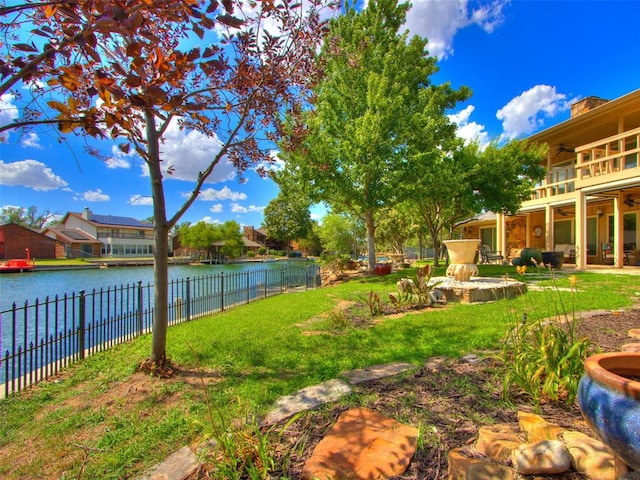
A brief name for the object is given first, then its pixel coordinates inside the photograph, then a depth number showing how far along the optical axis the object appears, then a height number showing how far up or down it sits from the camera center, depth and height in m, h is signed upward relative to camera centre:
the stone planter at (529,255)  12.55 -0.55
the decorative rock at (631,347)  2.95 -1.01
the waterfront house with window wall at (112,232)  45.09 +1.52
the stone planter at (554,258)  12.30 -0.67
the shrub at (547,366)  2.35 -0.97
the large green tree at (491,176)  13.81 +2.91
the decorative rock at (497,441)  1.77 -1.16
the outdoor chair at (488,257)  16.80 -0.83
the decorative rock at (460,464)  1.61 -1.16
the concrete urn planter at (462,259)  8.01 -0.47
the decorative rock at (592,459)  1.54 -1.09
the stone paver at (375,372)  3.04 -1.30
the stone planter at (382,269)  14.31 -1.24
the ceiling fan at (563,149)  16.23 +4.66
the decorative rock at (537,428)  1.85 -1.12
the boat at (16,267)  26.16 -2.04
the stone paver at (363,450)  1.77 -1.26
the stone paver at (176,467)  1.86 -1.36
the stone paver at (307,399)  2.45 -1.31
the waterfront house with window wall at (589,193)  11.80 +1.93
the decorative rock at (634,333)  3.84 -1.13
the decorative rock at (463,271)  7.98 -0.75
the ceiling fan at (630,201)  13.87 +1.72
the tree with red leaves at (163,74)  1.51 +1.12
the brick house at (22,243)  36.72 -0.11
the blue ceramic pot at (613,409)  1.23 -0.69
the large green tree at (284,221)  58.47 +3.77
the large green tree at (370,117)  12.24 +4.92
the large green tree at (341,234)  33.72 +0.82
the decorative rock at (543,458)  1.59 -1.09
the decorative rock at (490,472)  1.56 -1.14
